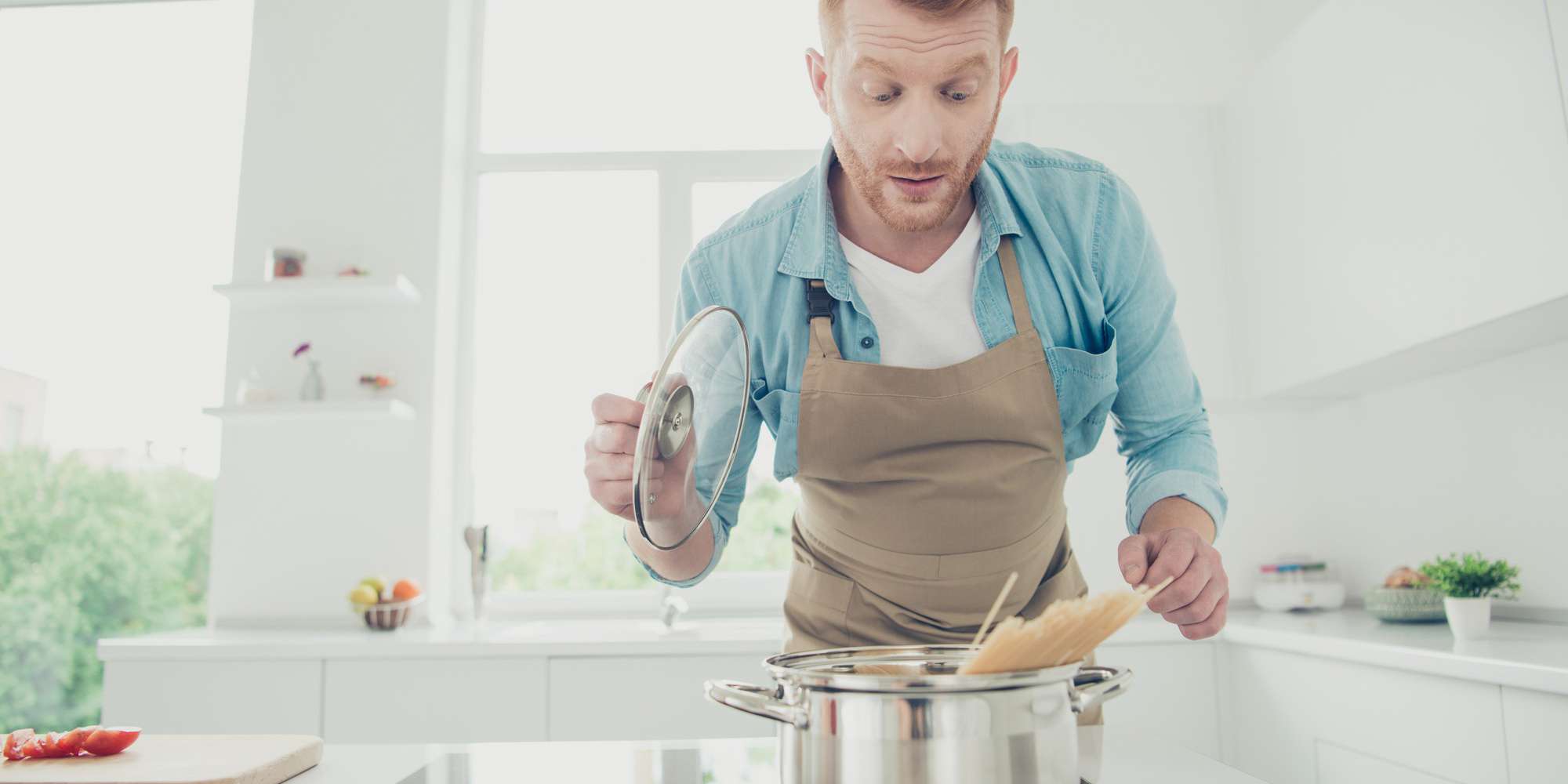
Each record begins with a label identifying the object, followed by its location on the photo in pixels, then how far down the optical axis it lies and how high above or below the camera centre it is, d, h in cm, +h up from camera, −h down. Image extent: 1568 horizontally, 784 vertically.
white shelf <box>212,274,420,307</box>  299 +70
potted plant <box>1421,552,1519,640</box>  204 -13
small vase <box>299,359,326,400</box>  304 +42
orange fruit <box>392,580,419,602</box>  289 -17
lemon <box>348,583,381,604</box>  283 -17
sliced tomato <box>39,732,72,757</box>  94 -19
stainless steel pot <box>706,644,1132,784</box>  55 -11
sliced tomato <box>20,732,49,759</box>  94 -19
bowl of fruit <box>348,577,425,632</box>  283 -19
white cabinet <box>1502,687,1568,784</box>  157 -33
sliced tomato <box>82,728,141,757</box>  96 -19
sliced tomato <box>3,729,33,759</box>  94 -19
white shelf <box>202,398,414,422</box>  296 +34
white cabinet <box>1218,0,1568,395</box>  186 +73
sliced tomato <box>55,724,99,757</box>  94 -19
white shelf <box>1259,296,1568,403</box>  202 +38
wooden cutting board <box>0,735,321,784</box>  89 -21
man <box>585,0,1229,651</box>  118 +21
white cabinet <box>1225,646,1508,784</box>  176 -39
